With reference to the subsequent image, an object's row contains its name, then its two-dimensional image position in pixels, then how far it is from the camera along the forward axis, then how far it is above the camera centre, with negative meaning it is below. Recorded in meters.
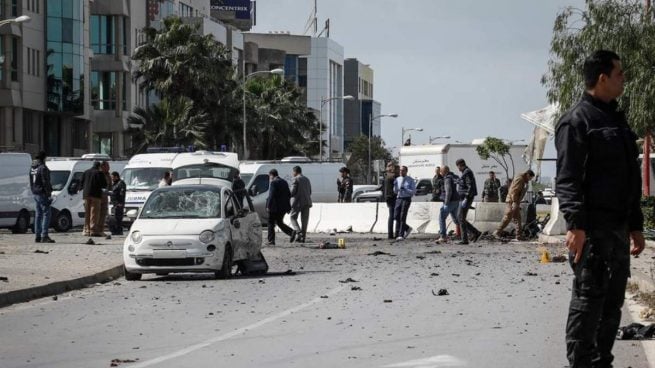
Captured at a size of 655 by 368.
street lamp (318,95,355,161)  109.06 +3.58
